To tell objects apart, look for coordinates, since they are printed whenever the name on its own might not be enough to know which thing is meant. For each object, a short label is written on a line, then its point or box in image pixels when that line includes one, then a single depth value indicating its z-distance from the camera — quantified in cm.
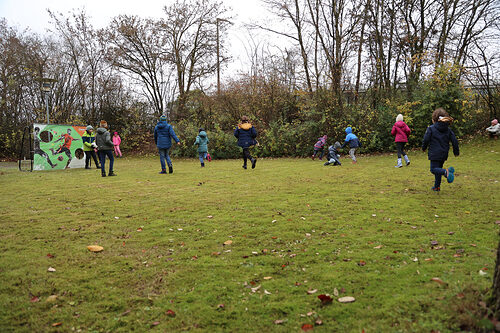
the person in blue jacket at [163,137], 1241
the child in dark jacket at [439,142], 731
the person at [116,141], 2101
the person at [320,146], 1670
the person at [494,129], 1672
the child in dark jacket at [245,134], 1289
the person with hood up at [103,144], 1171
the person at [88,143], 1538
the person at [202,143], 1566
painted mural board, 1467
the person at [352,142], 1427
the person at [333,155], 1373
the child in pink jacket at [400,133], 1223
